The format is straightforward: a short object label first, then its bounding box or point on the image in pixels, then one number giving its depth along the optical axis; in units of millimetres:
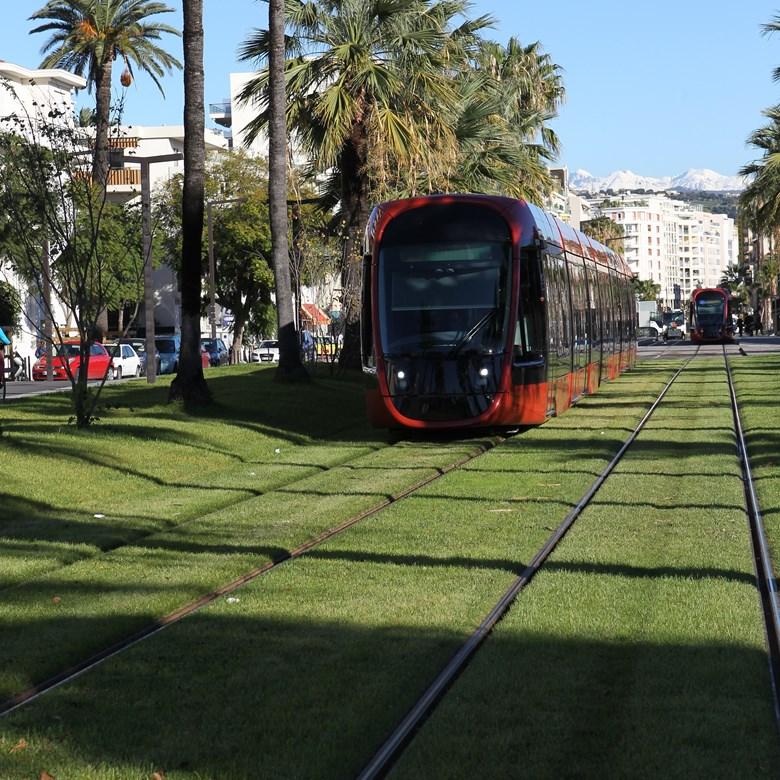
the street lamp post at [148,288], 37600
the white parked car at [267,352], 76062
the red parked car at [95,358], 51759
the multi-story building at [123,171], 68000
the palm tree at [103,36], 53062
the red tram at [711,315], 89500
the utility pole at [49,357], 56750
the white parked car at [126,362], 57381
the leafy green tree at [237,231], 74312
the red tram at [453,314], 22047
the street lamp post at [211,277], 57244
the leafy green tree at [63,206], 21359
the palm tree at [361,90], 33562
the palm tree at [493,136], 37781
